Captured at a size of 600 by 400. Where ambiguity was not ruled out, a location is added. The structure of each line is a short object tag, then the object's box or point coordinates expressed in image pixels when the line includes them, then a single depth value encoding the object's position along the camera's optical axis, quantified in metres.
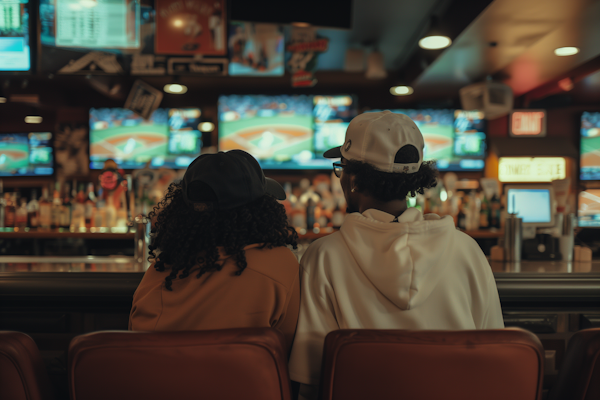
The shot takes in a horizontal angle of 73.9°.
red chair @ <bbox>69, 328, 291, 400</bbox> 0.69
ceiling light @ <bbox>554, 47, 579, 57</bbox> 3.43
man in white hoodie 0.92
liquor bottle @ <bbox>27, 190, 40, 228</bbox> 3.71
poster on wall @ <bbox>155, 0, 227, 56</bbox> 2.36
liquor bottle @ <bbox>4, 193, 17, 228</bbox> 3.71
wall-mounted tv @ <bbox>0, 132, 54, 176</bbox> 4.67
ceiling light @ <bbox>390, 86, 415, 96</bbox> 4.54
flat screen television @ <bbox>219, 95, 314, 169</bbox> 4.45
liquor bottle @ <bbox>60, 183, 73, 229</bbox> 3.60
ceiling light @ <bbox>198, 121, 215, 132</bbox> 4.64
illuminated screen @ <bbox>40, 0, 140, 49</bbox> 2.34
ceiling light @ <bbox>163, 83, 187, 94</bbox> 4.42
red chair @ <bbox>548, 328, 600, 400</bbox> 0.77
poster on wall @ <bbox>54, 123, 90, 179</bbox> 4.59
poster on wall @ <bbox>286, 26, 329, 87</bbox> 3.03
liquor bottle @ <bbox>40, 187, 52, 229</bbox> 3.62
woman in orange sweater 0.92
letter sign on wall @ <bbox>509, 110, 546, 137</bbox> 4.94
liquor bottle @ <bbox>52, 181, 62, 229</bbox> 3.59
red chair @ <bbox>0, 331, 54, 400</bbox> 0.76
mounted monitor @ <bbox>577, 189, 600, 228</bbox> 5.01
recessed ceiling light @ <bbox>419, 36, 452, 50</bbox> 3.05
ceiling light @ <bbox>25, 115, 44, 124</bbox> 4.80
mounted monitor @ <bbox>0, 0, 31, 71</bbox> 2.42
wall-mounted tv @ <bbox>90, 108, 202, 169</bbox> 4.47
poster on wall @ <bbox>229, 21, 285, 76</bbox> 2.96
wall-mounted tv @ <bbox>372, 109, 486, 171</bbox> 4.57
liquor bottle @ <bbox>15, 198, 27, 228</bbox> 3.74
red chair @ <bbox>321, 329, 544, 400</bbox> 0.70
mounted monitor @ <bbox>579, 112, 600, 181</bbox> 5.01
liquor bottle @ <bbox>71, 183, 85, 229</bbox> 3.54
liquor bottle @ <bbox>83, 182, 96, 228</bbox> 3.57
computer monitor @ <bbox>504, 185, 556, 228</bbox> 1.93
